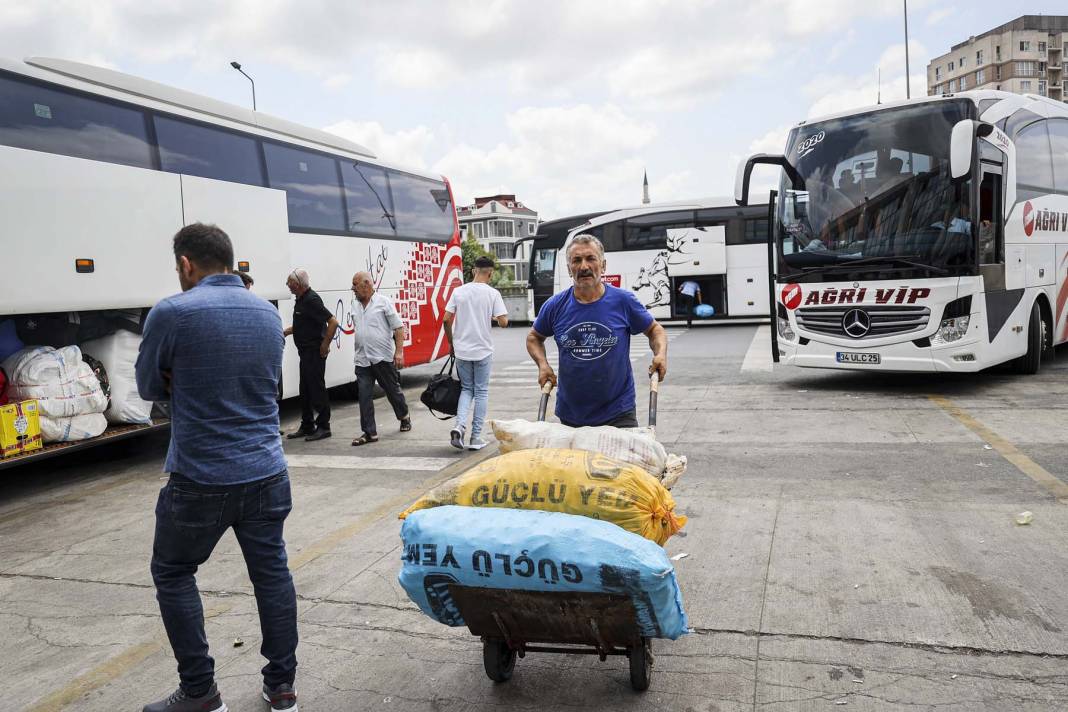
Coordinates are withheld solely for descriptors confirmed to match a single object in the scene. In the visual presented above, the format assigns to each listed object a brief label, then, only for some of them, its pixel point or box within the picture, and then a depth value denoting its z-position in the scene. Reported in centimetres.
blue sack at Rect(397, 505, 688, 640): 267
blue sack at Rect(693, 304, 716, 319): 2567
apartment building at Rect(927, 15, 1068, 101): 10412
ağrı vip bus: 964
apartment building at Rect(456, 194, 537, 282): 11519
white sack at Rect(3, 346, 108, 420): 718
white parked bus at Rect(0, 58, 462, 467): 699
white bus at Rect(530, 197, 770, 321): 2503
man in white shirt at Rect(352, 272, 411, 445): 899
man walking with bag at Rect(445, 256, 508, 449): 808
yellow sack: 291
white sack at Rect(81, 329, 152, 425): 801
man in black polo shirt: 911
